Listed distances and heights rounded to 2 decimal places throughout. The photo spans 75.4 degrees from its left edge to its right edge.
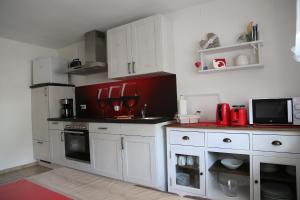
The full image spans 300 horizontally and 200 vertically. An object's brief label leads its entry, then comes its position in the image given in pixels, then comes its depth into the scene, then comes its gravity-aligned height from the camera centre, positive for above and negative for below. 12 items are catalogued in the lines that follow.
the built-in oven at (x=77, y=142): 3.04 -0.74
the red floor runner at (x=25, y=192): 0.82 -0.43
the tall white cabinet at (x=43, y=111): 3.62 -0.25
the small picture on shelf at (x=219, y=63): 2.37 +0.39
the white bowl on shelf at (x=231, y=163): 2.07 -0.75
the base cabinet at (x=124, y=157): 2.38 -0.81
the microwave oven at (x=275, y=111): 1.87 -0.18
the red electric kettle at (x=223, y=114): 2.13 -0.22
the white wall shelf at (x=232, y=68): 2.20 +0.31
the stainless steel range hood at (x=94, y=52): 3.31 +0.78
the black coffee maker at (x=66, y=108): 3.73 -0.20
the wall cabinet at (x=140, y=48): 2.60 +0.69
